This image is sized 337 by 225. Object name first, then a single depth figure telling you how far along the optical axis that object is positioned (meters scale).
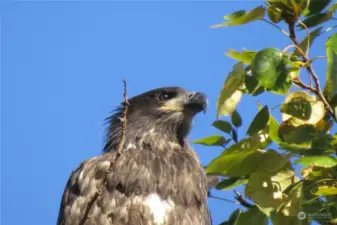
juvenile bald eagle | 10.16
